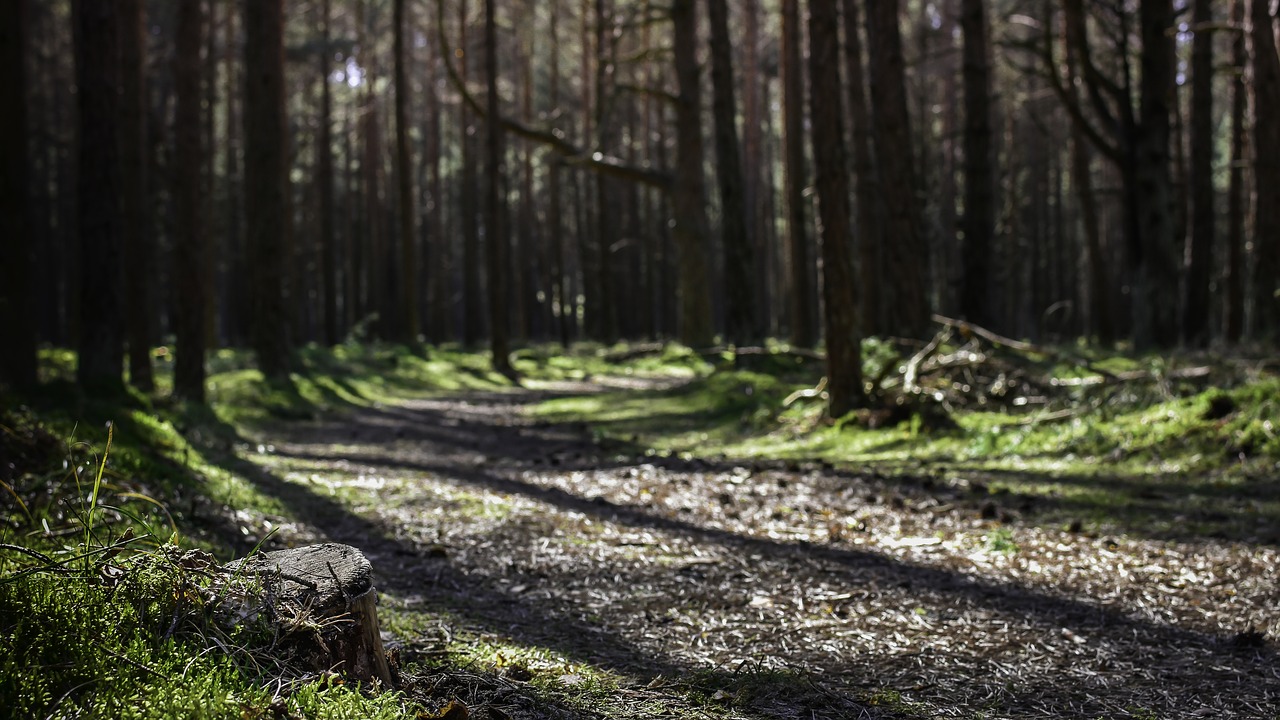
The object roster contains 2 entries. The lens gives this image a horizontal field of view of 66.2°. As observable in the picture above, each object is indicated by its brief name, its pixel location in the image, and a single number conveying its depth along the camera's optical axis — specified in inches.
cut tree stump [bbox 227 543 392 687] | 96.9
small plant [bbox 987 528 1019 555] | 205.5
